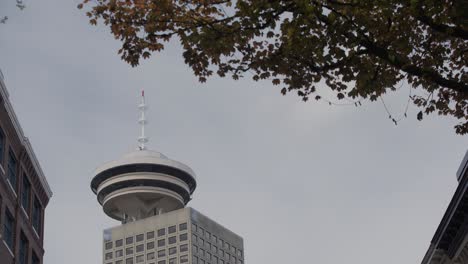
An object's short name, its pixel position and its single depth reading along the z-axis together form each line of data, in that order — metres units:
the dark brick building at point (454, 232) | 49.97
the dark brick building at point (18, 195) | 56.97
